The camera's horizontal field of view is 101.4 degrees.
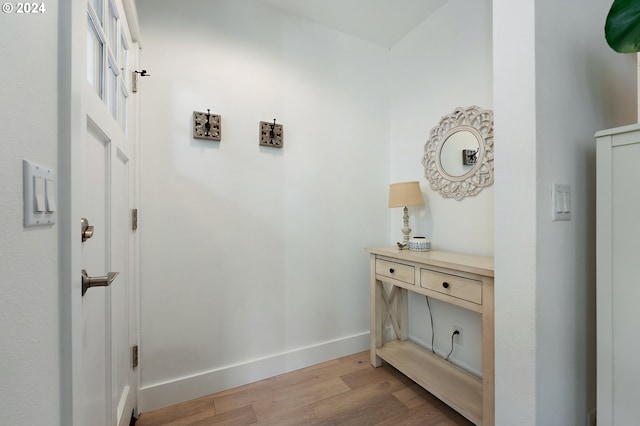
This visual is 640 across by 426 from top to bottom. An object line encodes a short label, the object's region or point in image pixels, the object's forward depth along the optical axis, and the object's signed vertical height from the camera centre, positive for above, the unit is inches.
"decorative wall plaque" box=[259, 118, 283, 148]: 70.3 +21.2
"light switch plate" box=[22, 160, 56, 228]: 16.6 +1.3
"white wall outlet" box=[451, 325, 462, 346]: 68.5 -32.6
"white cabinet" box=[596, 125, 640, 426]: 33.1 -8.5
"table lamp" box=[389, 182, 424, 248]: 72.1 +4.7
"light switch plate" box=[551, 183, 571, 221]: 37.3 +1.4
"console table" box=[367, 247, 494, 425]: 48.0 -25.9
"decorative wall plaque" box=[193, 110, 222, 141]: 62.7 +21.0
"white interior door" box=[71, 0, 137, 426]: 23.8 -0.1
